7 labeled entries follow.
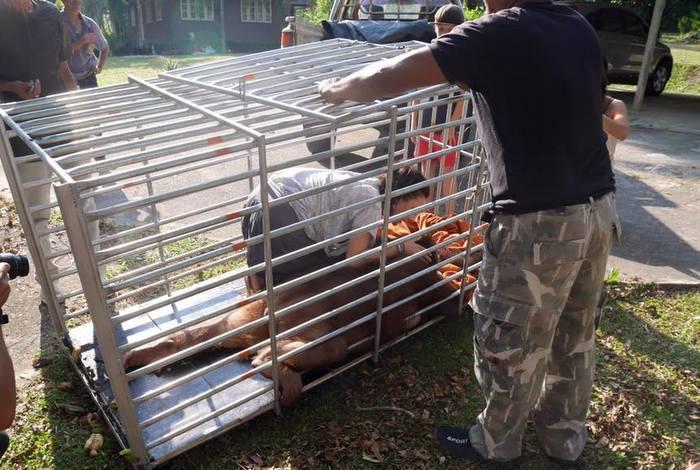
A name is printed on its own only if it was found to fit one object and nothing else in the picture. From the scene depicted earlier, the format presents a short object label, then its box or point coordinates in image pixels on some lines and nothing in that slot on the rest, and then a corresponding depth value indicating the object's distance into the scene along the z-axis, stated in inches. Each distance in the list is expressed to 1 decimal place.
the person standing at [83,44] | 212.7
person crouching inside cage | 113.6
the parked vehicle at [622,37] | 461.4
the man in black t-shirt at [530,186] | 72.5
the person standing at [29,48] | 136.9
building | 1021.8
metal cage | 82.7
